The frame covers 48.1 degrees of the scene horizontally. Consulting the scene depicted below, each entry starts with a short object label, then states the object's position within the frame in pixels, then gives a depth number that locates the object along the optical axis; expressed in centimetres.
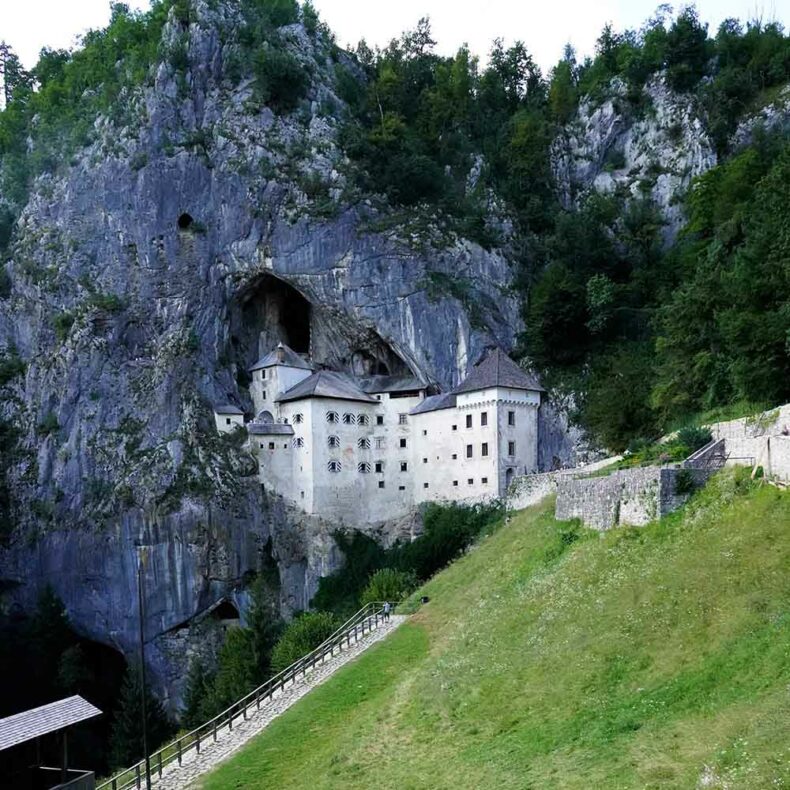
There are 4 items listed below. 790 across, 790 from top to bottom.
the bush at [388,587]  4209
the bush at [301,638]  3912
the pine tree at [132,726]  4666
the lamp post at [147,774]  1983
